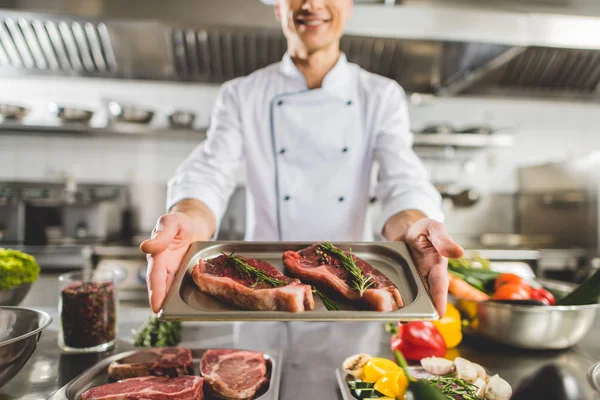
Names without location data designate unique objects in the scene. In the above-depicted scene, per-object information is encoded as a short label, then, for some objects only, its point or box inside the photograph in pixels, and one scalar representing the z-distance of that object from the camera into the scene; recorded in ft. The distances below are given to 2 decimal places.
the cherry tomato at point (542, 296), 4.40
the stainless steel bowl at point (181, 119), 12.77
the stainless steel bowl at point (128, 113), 12.50
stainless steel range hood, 8.68
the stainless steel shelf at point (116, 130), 12.69
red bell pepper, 3.84
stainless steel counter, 3.31
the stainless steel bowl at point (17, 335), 2.84
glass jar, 3.93
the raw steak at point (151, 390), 2.87
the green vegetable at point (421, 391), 1.83
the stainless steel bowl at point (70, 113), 12.42
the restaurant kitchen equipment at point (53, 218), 11.66
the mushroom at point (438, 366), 3.35
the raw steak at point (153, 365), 3.32
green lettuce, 4.23
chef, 6.32
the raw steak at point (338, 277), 2.81
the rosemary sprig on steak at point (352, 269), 3.04
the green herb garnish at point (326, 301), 2.99
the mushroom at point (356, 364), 3.25
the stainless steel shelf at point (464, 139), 12.96
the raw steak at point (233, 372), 3.00
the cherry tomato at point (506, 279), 4.60
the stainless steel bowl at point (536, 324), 3.88
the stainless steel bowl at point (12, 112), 12.52
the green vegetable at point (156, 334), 4.09
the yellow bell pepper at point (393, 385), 2.93
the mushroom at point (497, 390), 2.83
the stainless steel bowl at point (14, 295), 4.17
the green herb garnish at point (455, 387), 2.87
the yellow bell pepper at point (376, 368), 3.07
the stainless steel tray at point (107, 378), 2.95
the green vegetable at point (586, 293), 3.94
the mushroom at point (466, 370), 3.18
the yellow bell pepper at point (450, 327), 4.12
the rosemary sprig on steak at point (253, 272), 3.03
